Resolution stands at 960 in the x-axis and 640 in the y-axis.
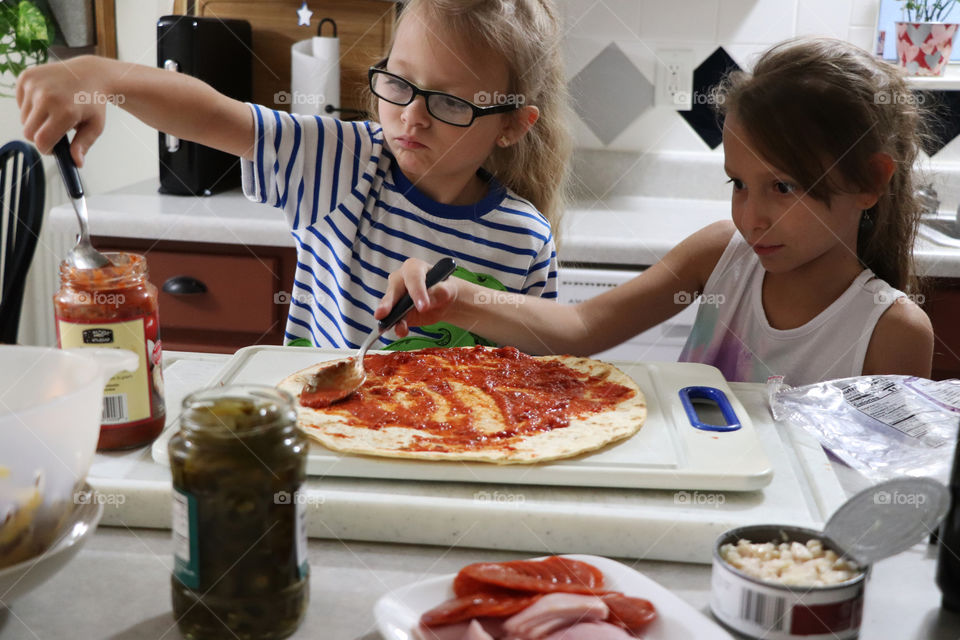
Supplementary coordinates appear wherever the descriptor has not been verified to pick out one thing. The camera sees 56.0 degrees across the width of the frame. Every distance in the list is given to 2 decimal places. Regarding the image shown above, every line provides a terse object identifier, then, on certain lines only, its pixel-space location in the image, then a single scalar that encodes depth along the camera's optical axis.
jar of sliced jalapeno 0.60
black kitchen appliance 2.04
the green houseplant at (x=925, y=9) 2.22
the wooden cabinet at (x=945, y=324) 1.85
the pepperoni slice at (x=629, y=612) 0.62
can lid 0.64
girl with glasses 1.26
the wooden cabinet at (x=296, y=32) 2.32
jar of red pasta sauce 0.82
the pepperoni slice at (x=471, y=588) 0.64
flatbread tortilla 0.87
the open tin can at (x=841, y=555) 0.61
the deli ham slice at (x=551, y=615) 0.59
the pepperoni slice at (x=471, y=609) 0.61
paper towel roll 2.21
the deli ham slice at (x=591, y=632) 0.59
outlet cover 2.33
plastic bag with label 0.89
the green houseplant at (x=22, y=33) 2.24
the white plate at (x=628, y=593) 0.62
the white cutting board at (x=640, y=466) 0.84
